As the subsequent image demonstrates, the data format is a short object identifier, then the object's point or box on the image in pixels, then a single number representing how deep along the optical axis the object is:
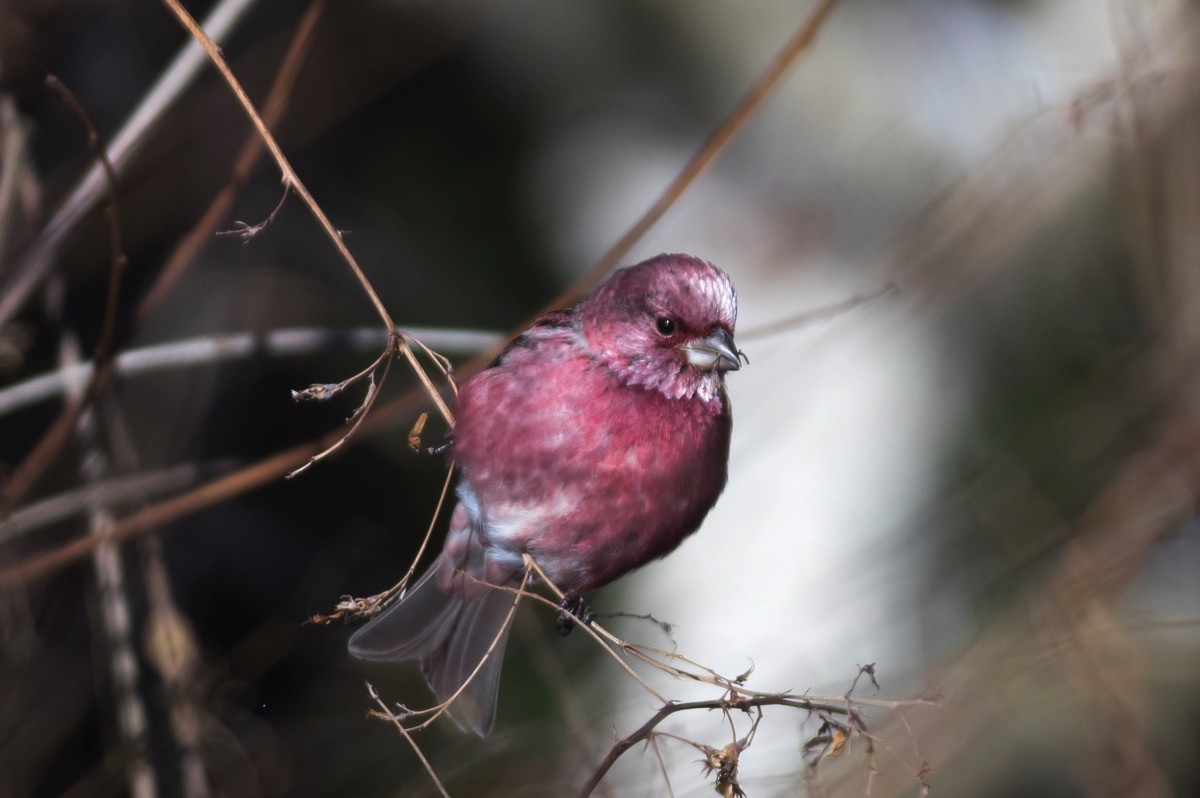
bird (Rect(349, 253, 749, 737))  5.42
